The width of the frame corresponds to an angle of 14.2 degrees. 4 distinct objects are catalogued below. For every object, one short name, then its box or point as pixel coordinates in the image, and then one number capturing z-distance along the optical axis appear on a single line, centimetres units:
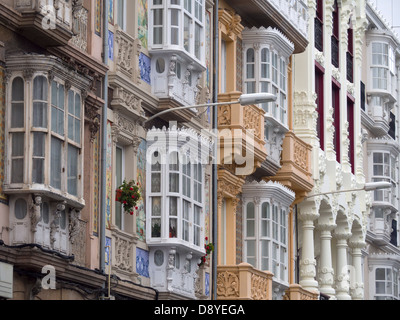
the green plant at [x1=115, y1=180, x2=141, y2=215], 3531
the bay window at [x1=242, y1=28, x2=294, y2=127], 4619
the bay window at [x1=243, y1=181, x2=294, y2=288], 4566
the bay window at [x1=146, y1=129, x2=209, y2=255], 3728
